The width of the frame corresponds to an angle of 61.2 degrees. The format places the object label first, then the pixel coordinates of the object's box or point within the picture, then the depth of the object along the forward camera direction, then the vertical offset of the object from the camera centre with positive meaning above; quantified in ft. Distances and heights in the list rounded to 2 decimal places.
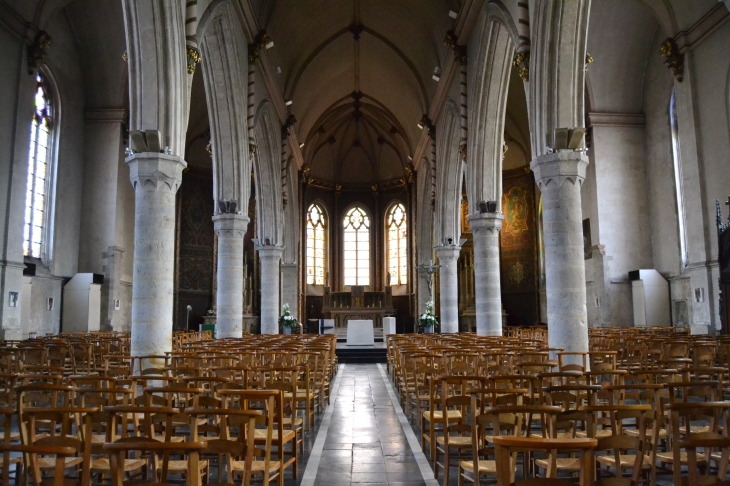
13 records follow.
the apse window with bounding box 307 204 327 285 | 124.36 +15.79
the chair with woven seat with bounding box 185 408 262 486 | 11.10 -2.16
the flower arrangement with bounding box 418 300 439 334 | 78.84 -0.09
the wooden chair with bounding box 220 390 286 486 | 14.10 -2.36
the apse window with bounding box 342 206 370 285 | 126.93 +14.66
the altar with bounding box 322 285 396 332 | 108.88 +3.05
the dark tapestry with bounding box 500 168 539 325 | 100.68 +11.91
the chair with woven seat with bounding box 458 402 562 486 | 11.15 -2.49
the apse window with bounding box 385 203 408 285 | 124.57 +15.73
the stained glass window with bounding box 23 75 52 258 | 65.29 +16.13
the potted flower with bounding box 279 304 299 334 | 84.17 +0.12
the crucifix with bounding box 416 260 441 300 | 101.55 +8.11
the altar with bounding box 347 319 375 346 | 68.64 -1.32
